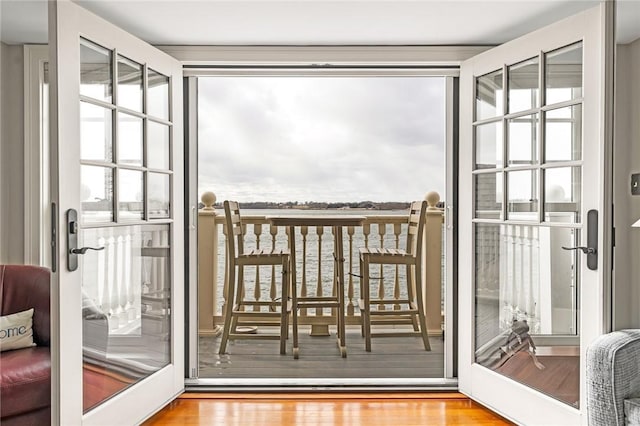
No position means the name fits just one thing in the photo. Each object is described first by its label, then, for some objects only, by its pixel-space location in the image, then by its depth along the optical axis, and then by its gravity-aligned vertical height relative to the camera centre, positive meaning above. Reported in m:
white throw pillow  2.70 -0.59
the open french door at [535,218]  2.55 -0.04
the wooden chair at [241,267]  4.43 -0.52
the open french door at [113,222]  2.32 -0.06
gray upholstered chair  2.05 -0.65
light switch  2.73 +0.13
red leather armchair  2.38 -0.69
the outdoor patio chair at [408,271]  4.52 -0.52
